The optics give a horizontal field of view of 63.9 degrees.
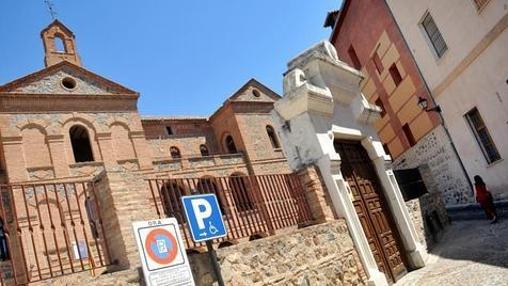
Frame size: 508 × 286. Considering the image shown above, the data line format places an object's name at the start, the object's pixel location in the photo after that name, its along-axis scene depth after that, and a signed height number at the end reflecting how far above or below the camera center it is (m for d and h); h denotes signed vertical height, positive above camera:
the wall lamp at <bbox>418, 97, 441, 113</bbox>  15.38 +3.00
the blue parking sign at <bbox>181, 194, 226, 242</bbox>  4.33 +0.45
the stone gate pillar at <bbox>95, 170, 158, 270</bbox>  4.68 +0.88
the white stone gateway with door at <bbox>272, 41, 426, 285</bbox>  7.43 +1.78
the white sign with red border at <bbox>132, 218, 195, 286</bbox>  3.68 +0.19
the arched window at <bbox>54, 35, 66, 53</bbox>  26.69 +16.46
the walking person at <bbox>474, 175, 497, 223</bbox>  11.21 -0.82
